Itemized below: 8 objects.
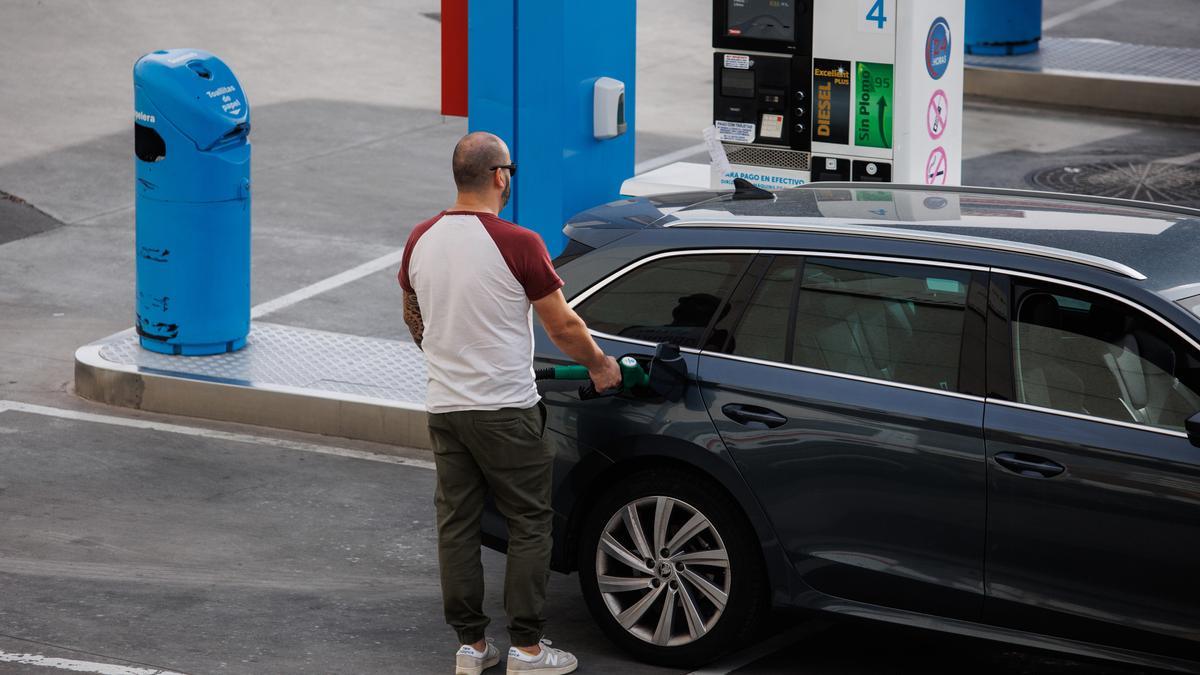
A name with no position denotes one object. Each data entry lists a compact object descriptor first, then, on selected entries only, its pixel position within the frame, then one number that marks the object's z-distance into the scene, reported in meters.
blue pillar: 17.33
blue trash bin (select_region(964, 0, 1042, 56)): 36.59
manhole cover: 27.69
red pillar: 17.72
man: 11.45
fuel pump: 18.31
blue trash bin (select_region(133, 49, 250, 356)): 18.20
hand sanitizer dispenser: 17.95
